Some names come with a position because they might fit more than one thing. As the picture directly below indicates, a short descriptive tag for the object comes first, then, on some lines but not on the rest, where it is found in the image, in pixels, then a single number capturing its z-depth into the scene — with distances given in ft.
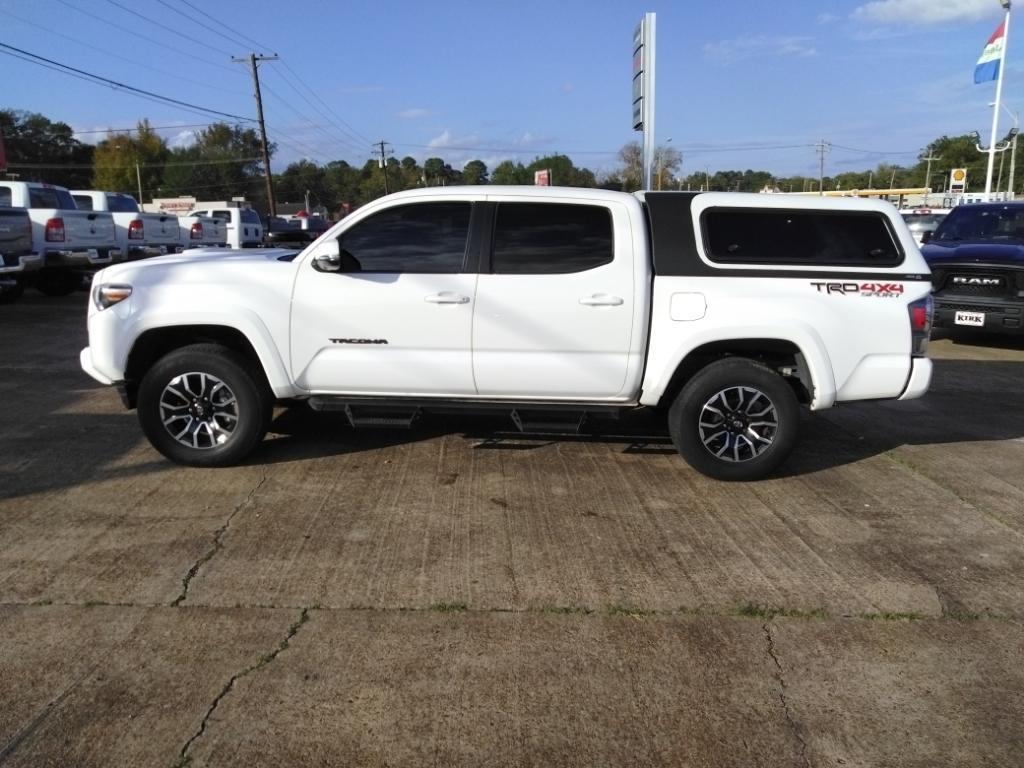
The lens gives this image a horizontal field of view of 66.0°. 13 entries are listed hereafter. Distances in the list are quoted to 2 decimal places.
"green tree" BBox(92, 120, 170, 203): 297.12
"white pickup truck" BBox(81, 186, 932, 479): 16.62
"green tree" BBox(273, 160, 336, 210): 365.61
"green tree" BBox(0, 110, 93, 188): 269.64
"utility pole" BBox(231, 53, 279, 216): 148.15
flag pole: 85.08
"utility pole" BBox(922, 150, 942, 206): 364.38
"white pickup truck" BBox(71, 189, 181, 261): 55.47
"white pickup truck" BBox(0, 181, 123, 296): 44.45
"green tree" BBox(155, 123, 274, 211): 332.19
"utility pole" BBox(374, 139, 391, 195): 240.44
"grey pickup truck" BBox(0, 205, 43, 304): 39.22
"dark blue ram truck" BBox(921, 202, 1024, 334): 32.09
